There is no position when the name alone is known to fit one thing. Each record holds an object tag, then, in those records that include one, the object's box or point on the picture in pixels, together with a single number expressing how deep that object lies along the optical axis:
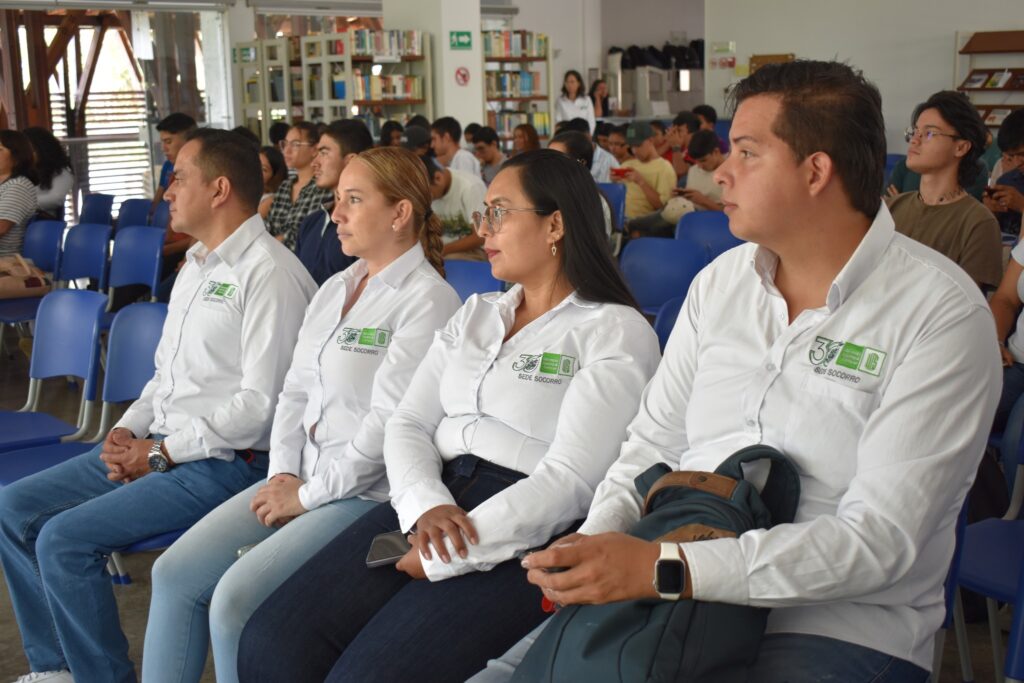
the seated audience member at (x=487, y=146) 8.98
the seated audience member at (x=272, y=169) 6.96
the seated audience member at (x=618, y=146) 10.12
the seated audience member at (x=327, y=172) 4.51
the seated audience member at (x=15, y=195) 6.60
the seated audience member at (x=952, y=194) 3.68
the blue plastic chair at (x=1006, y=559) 1.87
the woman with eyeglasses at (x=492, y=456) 1.93
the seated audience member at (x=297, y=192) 5.39
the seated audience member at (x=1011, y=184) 4.71
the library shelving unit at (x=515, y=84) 13.21
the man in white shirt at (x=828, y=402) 1.50
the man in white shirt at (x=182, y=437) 2.56
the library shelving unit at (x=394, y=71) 10.77
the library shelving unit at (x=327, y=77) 11.01
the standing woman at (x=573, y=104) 15.30
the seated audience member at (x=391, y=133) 8.37
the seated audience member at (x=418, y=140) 7.25
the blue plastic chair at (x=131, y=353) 3.35
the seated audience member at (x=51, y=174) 7.46
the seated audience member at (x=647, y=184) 7.92
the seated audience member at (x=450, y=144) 8.34
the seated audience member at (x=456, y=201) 6.03
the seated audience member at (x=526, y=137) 9.18
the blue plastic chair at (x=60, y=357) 3.44
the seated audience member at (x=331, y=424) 2.30
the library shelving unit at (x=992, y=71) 11.49
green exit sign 10.87
